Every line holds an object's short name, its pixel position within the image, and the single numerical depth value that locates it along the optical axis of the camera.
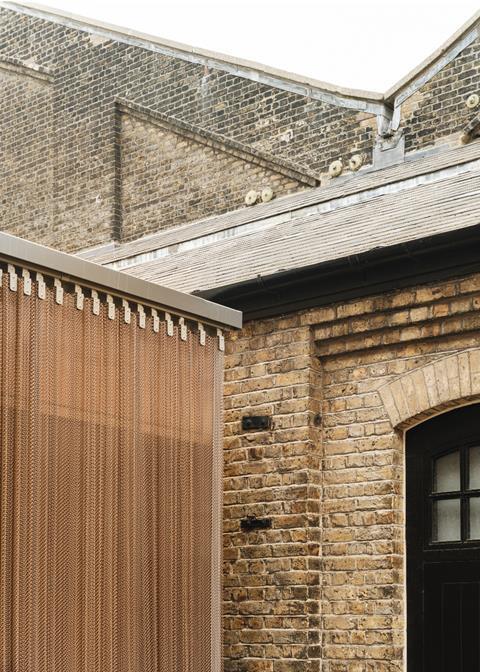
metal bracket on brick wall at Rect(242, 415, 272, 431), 8.37
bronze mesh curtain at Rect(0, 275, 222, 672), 6.45
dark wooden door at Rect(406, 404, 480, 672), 7.50
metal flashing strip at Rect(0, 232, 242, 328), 6.41
